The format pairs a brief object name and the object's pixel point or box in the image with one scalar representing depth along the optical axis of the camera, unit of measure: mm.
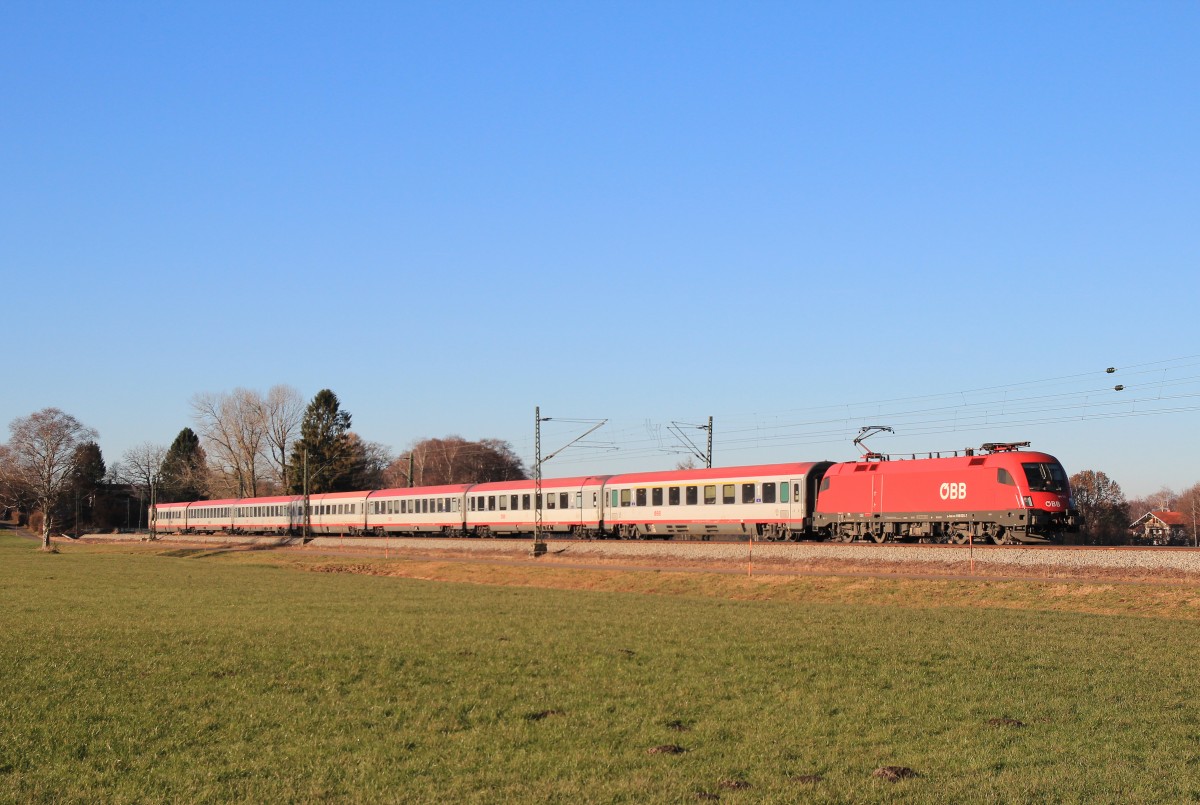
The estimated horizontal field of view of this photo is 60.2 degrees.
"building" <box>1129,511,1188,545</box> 126469
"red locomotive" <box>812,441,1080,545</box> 39938
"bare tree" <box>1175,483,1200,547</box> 136150
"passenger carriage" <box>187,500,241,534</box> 105500
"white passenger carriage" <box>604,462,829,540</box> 48844
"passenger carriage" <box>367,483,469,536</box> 72312
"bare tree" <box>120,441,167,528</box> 125438
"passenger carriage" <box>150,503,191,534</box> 116612
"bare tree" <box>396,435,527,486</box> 146625
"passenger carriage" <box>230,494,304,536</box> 93375
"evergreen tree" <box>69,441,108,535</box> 125750
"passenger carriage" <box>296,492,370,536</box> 84500
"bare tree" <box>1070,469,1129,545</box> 55541
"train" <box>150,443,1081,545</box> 40438
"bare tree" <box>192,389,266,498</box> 130125
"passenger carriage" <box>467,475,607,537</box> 60750
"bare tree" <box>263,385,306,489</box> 132875
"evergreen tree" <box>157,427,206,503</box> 146562
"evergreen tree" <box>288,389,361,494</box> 136625
